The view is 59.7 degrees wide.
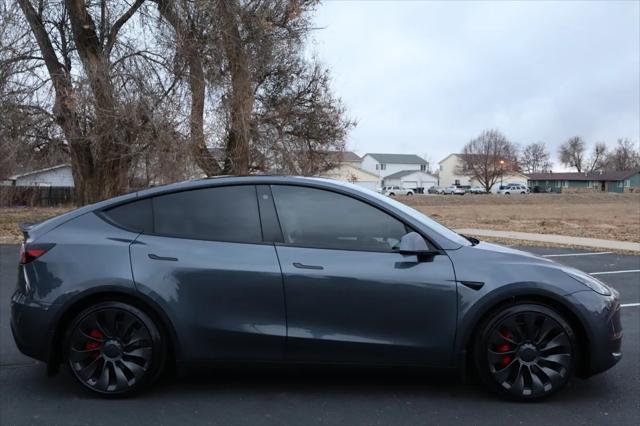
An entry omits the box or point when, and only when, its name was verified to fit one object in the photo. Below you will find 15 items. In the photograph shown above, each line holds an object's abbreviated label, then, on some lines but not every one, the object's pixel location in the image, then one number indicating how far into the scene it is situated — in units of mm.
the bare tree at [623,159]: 131875
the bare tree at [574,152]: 132125
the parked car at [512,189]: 87125
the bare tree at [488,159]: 99688
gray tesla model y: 3713
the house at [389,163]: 115181
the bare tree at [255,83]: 16047
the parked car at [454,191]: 85575
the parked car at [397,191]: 81062
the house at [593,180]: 111125
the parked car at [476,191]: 92669
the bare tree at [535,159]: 138750
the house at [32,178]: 20248
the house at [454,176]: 115500
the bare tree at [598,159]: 134000
